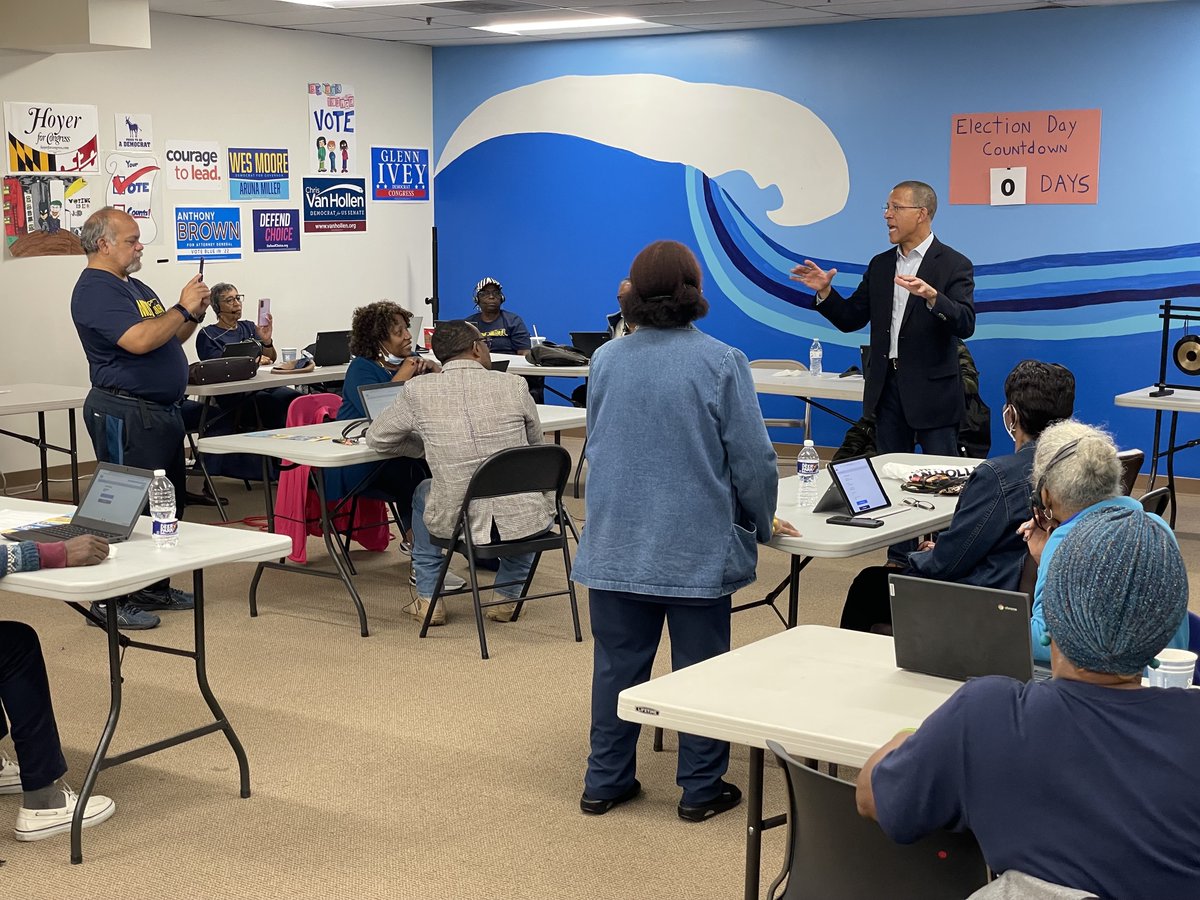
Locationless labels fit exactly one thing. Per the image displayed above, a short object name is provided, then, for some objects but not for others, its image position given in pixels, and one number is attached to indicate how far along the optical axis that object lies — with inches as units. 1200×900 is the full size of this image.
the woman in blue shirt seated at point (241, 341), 334.0
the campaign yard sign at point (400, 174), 424.2
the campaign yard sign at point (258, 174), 379.6
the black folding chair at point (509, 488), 205.0
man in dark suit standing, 233.8
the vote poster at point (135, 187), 346.0
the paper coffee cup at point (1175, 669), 92.9
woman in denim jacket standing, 136.4
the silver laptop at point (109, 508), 149.0
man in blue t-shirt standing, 212.8
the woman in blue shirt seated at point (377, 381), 243.0
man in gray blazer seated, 209.9
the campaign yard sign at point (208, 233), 365.7
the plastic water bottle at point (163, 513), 146.2
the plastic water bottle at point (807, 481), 181.3
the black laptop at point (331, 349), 338.3
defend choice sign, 387.5
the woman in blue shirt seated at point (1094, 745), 67.7
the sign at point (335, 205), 402.9
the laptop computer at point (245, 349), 327.9
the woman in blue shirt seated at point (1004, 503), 140.4
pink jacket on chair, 251.4
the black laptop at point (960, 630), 100.3
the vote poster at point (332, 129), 401.1
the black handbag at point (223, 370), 295.4
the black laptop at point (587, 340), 352.5
